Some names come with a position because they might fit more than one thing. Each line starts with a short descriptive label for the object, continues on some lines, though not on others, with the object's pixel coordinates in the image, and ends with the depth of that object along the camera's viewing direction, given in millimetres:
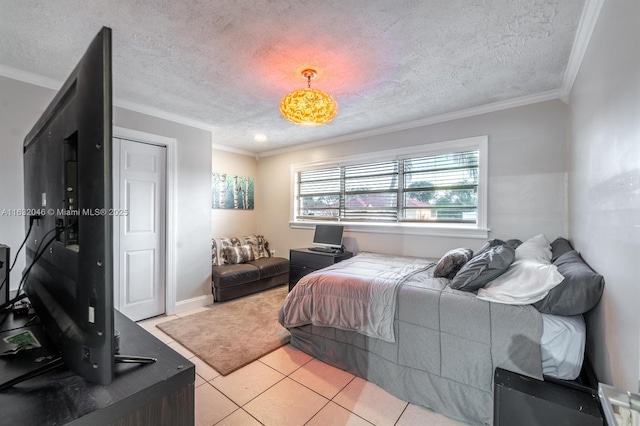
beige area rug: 2381
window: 3213
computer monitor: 4055
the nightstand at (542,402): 1248
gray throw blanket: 2029
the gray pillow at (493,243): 2543
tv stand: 583
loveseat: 3767
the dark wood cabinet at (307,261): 3752
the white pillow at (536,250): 2096
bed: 1549
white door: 2998
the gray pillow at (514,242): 2727
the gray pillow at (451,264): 2260
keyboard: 4022
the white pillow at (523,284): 1568
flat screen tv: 603
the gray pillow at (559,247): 2217
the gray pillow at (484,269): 1819
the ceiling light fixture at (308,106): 2166
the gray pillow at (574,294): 1462
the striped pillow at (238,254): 4262
